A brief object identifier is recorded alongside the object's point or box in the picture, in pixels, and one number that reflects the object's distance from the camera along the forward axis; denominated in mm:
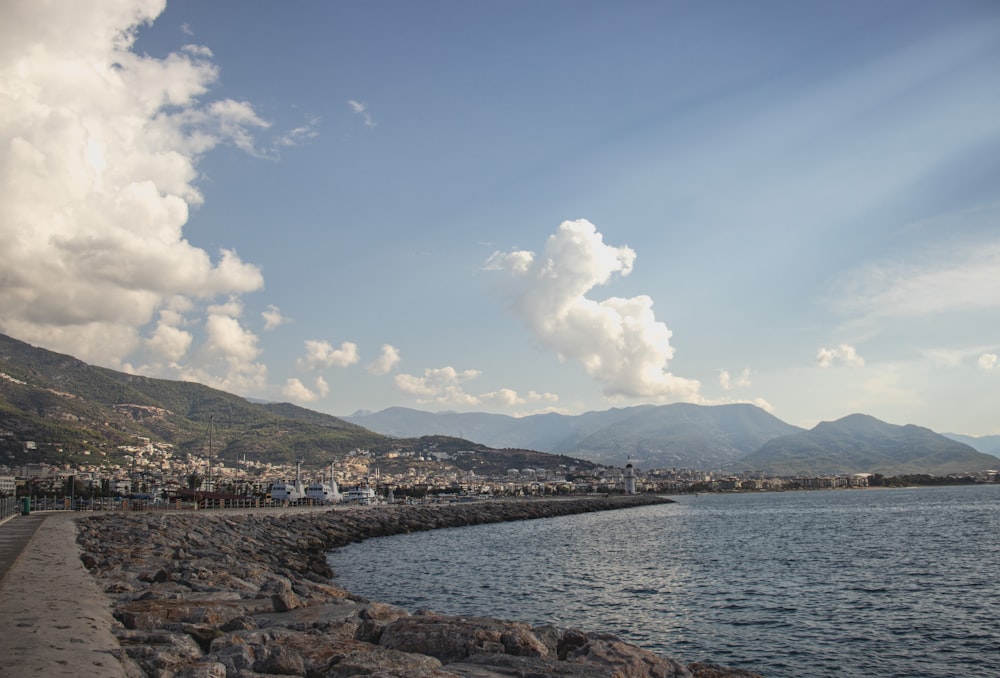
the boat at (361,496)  117662
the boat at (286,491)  104812
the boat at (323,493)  114625
